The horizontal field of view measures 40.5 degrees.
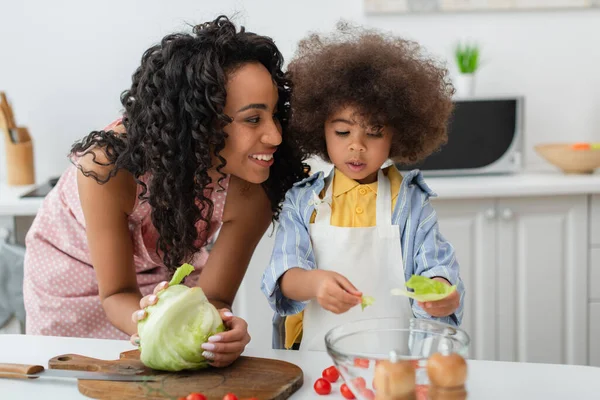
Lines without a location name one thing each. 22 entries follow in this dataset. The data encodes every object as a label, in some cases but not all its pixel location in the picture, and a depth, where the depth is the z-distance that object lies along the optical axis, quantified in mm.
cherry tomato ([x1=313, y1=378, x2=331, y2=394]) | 1146
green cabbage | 1185
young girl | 1439
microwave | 2721
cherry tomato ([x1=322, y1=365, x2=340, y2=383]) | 1183
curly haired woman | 1448
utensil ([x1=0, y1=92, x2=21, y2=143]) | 2877
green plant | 2863
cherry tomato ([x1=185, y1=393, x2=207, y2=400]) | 1073
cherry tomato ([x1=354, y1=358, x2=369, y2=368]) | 974
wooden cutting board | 1136
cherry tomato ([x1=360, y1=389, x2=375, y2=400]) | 979
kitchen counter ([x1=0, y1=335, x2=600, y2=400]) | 1132
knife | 1174
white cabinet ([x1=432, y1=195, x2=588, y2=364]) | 2664
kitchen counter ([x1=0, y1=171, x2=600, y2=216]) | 2562
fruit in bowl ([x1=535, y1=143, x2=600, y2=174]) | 2697
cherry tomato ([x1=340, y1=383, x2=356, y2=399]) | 1116
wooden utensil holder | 2889
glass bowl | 985
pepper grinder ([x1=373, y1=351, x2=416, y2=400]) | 910
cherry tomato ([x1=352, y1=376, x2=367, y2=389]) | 987
